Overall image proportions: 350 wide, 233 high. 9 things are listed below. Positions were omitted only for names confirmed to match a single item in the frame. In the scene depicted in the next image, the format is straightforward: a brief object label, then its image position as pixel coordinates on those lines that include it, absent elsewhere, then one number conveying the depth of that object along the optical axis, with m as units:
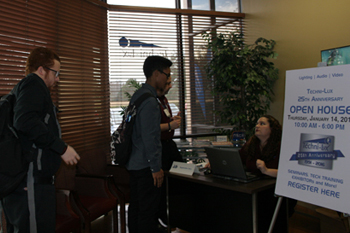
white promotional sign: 1.57
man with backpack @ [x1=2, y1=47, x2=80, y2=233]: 1.62
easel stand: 1.96
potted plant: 4.03
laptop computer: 2.20
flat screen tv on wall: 3.29
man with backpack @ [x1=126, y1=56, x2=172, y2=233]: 2.28
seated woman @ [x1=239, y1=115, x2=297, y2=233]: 2.31
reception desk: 2.19
